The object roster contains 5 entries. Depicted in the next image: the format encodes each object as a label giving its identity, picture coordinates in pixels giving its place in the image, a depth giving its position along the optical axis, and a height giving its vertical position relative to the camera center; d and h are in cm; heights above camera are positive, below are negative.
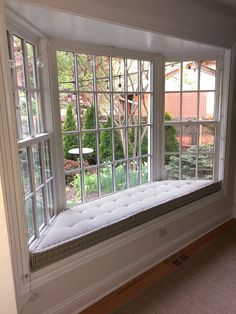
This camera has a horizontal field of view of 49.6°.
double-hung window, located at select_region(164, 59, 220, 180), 282 -17
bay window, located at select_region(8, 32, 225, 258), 179 -18
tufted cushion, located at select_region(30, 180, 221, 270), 169 -88
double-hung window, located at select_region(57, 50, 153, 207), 219 -15
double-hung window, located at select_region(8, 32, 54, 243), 162 -19
